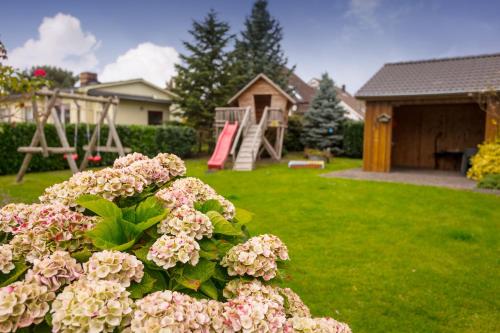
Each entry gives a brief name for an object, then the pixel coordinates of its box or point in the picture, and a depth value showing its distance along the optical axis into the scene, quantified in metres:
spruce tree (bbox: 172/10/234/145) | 21.98
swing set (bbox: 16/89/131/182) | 9.95
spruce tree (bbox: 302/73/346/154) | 22.50
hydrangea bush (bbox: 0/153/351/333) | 1.39
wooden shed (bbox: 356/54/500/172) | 13.18
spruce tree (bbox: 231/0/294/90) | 26.05
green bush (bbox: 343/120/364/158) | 21.62
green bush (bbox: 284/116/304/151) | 24.31
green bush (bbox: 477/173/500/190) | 10.44
